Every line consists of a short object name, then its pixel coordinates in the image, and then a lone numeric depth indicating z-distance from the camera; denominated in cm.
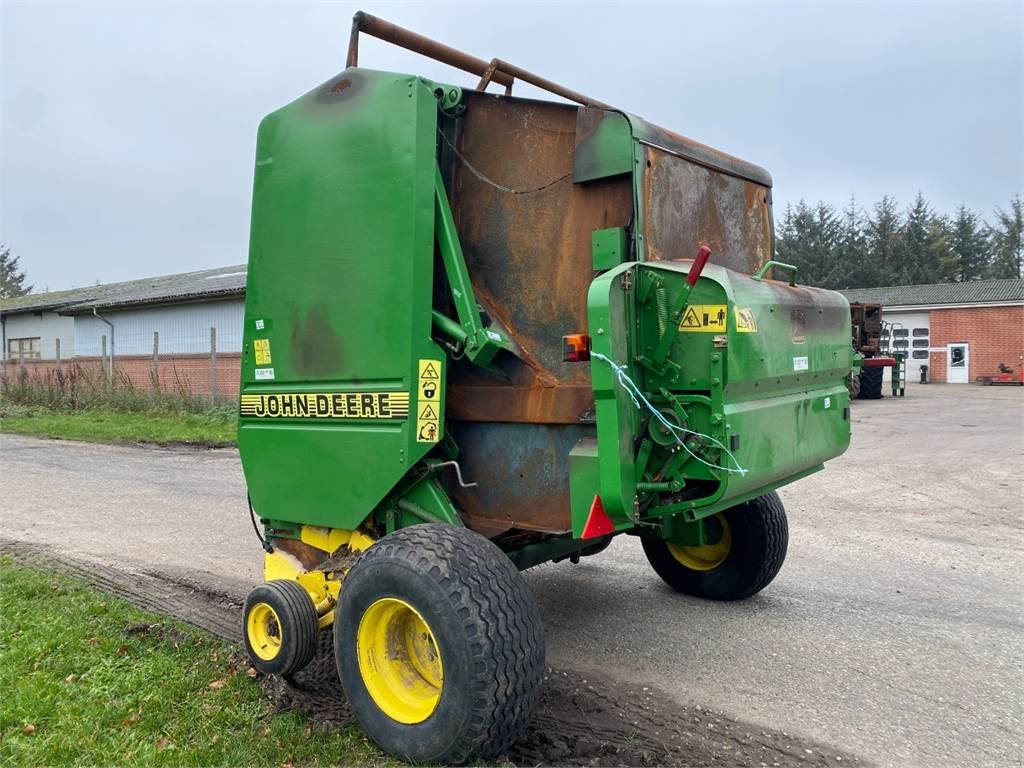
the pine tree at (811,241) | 4762
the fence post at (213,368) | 1688
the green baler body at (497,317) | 329
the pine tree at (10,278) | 6306
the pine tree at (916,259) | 4744
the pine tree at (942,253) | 4772
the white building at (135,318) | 2041
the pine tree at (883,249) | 4750
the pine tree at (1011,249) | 4856
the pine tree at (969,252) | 4859
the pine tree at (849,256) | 4706
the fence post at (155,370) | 1784
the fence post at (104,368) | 1891
